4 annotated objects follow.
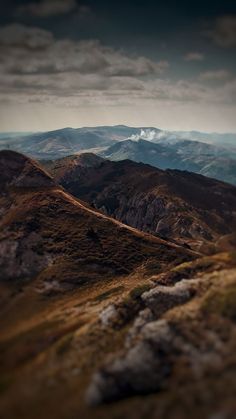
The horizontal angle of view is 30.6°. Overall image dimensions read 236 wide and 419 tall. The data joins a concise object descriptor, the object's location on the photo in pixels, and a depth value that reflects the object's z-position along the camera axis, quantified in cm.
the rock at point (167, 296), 11606
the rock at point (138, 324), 10612
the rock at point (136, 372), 8656
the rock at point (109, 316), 12512
